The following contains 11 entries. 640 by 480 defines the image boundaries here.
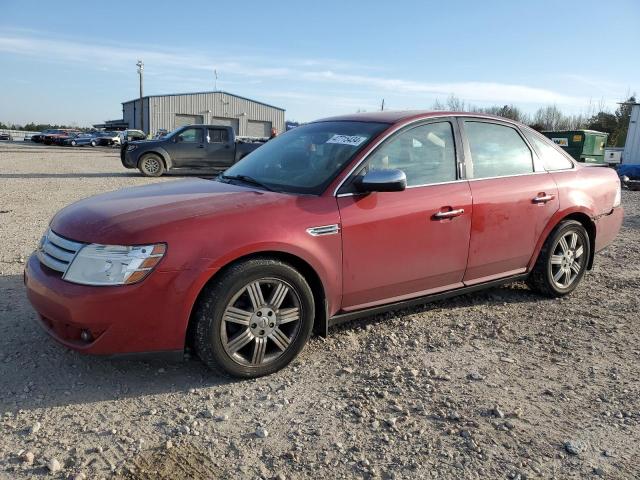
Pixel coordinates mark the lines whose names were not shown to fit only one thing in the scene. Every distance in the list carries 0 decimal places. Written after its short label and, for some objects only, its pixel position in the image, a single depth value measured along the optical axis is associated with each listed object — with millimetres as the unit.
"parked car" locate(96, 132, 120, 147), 47500
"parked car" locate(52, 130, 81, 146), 47156
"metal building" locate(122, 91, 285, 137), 59156
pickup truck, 16094
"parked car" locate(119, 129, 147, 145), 43647
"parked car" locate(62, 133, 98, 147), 47250
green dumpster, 25328
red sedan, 2879
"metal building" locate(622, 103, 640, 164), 28047
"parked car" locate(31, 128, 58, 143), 48856
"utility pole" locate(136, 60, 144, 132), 56375
